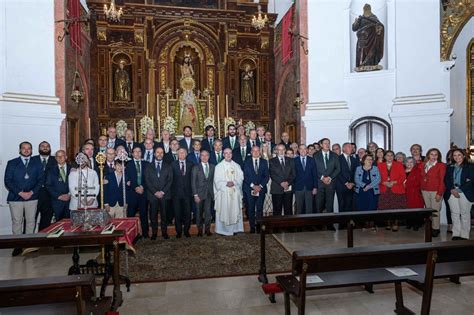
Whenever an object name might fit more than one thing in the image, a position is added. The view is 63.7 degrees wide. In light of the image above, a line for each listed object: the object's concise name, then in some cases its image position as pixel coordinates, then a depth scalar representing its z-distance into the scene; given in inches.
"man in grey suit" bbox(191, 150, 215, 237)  280.7
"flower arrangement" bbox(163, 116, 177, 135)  517.7
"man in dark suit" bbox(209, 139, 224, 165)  307.0
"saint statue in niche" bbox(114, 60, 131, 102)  571.5
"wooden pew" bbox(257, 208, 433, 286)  183.5
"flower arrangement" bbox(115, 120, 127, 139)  556.4
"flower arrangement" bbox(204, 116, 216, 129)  556.2
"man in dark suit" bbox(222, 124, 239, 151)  342.5
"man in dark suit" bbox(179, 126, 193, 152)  327.3
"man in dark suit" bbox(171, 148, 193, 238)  279.4
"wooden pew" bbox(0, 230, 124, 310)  149.5
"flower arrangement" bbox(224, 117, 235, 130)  577.6
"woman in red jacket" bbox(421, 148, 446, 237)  270.7
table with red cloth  171.6
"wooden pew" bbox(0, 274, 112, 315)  100.4
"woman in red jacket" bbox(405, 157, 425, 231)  289.1
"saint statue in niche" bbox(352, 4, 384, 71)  389.1
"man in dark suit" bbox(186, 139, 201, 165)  297.5
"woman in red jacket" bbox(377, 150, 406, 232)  284.4
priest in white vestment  284.8
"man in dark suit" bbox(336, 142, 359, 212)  303.1
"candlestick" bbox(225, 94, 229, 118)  594.2
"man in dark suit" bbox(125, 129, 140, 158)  320.3
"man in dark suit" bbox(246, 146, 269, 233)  292.0
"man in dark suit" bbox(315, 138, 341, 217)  299.9
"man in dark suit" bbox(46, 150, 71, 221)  251.8
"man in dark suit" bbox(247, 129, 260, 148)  325.7
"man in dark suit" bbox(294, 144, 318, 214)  295.6
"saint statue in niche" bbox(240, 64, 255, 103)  608.7
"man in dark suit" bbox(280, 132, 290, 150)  370.7
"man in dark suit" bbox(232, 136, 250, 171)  309.6
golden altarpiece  566.3
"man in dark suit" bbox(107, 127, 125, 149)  331.3
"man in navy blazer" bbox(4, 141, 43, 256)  245.3
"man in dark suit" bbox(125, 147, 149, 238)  273.7
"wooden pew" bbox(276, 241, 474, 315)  120.7
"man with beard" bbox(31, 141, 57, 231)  258.1
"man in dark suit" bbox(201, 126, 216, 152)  329.5
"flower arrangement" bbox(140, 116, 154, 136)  551.2
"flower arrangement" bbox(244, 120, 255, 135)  580.5
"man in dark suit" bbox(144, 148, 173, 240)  269.1
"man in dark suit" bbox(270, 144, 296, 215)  290.4
